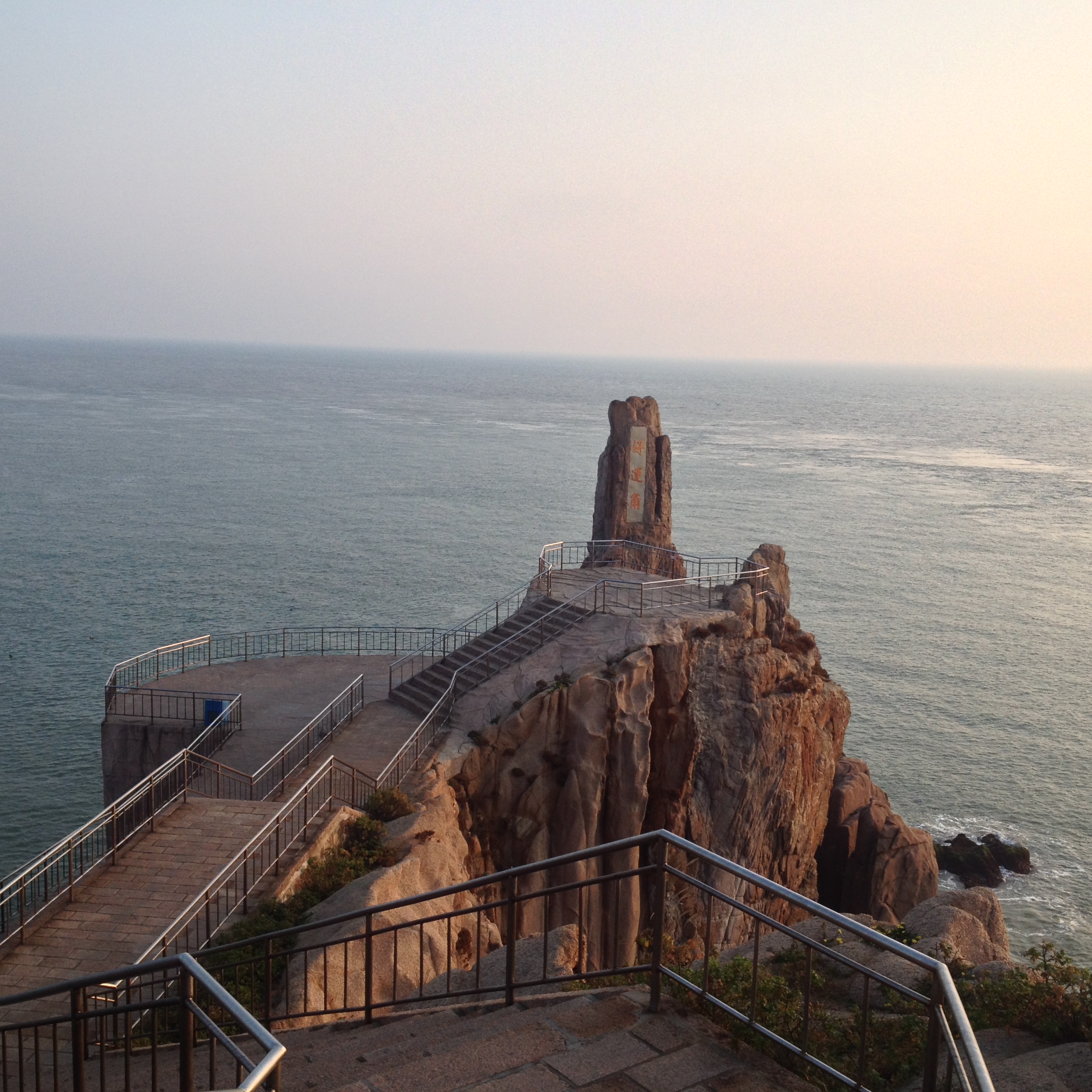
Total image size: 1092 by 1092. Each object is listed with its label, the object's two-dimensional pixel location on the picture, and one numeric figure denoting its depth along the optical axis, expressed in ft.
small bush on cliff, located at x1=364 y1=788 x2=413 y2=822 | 70.38
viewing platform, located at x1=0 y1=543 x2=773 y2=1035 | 53.01
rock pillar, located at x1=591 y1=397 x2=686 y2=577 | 120.16
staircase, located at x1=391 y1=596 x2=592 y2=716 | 93.97
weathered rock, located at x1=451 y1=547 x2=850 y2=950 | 85.46
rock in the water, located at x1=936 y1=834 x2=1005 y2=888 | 122.31
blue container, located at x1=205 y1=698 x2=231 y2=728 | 89.66
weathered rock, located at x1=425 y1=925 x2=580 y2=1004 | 38.75
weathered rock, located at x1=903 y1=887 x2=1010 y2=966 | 46.73
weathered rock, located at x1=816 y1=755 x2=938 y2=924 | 109.60
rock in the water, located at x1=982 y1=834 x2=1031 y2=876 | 125.70
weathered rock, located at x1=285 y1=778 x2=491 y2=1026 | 46.19
